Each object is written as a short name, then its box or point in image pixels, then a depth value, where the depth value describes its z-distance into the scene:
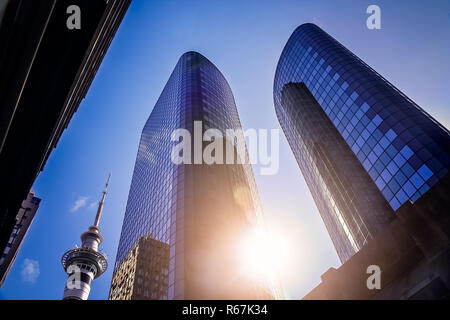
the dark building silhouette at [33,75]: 9.48
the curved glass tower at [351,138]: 49.97
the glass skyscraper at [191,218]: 42.94
